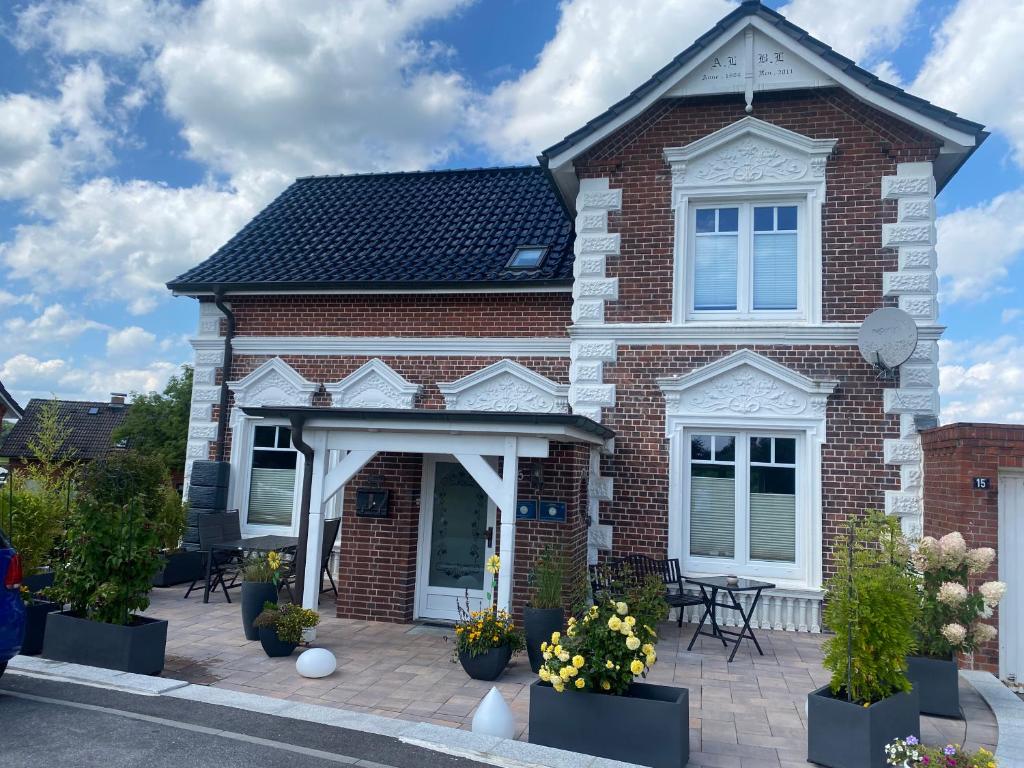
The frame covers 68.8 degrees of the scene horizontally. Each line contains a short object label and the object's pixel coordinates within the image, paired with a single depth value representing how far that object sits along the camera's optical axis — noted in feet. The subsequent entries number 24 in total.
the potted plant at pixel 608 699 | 16.33
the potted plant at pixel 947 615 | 20.22
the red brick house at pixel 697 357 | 29.30
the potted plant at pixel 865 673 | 16.29
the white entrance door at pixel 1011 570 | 24.57
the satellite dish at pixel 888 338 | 28.07
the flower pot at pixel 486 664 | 22.65
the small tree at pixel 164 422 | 84.74
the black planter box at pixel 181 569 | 36.14
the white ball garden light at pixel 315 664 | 22.29
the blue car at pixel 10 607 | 19.08
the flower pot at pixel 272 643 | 24.27
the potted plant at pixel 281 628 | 24.21
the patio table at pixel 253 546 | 32.78
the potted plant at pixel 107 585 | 21.86
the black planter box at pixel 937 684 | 20.20
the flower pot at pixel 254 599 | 26.30
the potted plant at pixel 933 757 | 13.33
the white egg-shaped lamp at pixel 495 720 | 17.51
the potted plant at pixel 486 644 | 22.66
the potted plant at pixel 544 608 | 24.06
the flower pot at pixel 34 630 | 23.20
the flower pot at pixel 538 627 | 24.00
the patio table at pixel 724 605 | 25.77
